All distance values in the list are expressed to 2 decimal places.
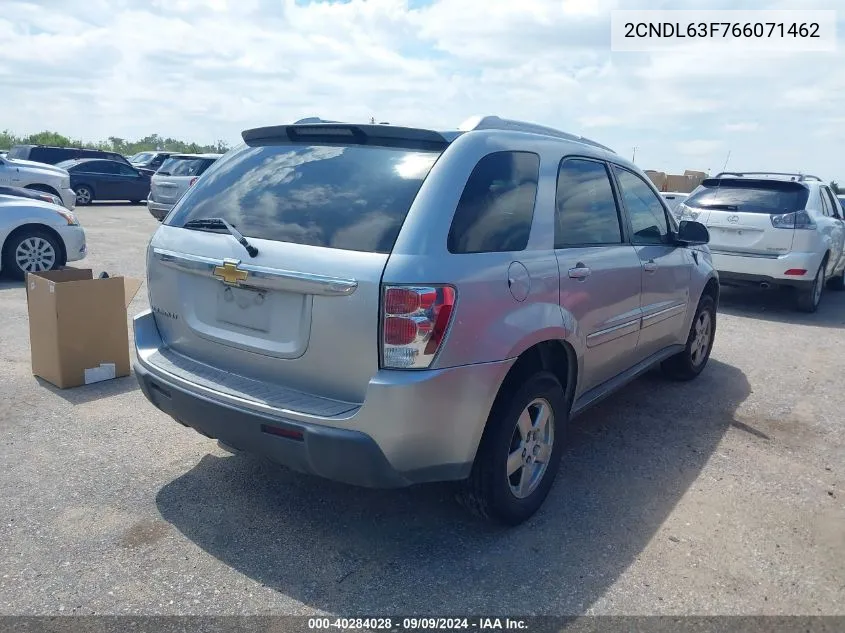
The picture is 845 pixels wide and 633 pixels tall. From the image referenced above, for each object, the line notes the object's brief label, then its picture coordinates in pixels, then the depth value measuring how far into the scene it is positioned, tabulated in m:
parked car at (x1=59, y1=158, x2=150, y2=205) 22.27
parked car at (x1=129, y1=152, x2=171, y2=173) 28.78
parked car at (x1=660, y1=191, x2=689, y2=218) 15.57
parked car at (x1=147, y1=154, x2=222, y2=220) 16.19
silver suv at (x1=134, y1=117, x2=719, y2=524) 2.84
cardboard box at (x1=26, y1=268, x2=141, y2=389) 5.05
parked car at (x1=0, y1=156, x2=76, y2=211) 15.45
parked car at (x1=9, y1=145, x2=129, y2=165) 23.81
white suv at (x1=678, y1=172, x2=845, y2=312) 8.78
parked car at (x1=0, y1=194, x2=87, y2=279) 8.95
